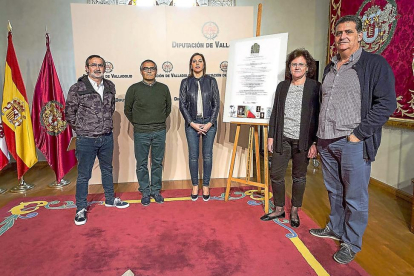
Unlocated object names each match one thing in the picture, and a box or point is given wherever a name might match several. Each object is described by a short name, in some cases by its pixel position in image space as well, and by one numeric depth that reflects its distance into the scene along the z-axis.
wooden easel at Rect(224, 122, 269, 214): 2.88
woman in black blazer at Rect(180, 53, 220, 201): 3.06
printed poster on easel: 2.84
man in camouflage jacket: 2.62
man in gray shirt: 1.80
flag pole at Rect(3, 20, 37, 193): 3.67
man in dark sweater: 2.97
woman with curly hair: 2.32
